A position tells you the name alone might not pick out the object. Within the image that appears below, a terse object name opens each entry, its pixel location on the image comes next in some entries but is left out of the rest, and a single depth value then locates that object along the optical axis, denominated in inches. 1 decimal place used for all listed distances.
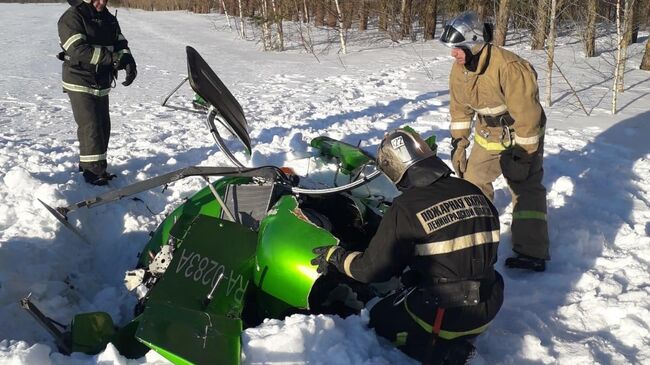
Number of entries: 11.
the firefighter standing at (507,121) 158.2
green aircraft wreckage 105.1
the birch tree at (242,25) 970.7
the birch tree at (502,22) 649.6
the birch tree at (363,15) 916.0
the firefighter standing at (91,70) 201.9
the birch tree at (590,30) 465.7
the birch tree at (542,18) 400.5
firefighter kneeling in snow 105.3
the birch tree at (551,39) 369.7
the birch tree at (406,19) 849.5
